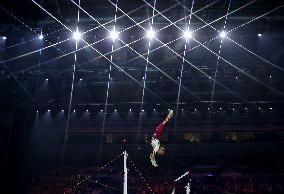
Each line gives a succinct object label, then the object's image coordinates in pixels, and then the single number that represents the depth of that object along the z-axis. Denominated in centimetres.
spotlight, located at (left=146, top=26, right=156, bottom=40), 1073
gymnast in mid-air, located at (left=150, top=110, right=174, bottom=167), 625
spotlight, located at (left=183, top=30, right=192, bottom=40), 1077
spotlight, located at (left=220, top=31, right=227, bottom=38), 1091
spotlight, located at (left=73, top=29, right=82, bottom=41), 1082
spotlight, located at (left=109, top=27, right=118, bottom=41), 1086
